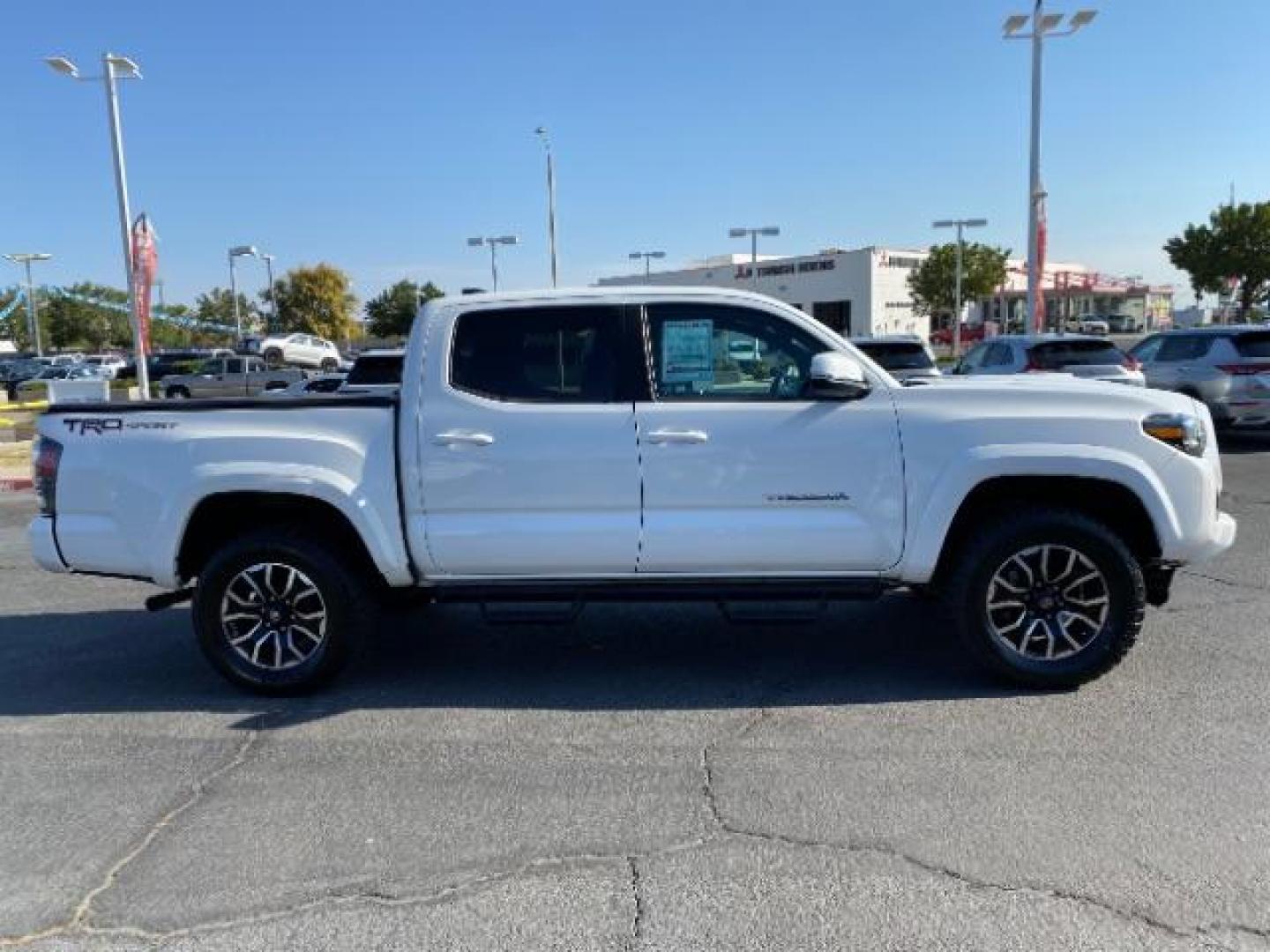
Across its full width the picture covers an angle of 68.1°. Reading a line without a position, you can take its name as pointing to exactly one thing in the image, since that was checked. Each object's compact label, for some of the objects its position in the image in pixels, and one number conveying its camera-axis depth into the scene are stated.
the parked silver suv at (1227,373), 12.38
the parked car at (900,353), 12.16
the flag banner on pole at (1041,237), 23.41
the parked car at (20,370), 52.09
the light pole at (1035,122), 20.98
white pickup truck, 4.29
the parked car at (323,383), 15.67
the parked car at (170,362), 38.75
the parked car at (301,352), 37.47
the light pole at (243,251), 40.75
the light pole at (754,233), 46.00
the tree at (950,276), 55.22
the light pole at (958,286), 41.88
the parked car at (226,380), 32.66
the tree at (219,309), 117.44
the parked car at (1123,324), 67.76
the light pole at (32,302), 70.31
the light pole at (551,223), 39.00
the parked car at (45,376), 34.06
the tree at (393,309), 85.12
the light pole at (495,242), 46.91
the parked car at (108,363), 43.41
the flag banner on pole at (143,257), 22.34
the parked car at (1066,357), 11.82
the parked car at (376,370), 13.09
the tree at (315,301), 75.88
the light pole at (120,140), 21.11
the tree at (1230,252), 46.47
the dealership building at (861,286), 57.31
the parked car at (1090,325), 54.50
